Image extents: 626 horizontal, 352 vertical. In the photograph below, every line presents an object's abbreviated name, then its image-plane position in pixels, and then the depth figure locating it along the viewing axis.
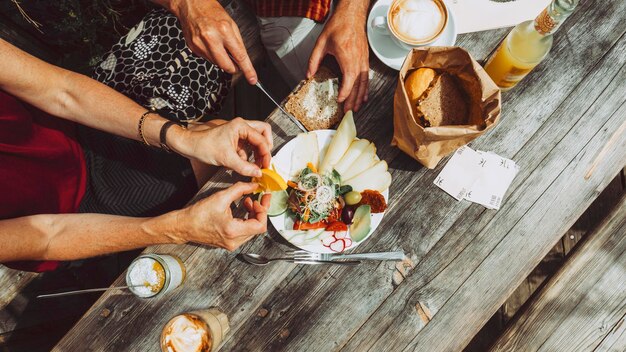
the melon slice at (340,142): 1.32
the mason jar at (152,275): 1.27
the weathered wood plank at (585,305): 1.50
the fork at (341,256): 1.35
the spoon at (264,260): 1.35
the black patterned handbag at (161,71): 1.66
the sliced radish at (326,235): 1.32
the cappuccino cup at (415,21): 1.29
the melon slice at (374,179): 1.32
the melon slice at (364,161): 1.34
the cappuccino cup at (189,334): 1.25
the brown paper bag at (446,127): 1.09
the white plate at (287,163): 1.34
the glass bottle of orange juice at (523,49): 1.10
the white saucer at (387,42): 1.38
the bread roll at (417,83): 1.23
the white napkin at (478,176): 1.38
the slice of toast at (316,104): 1.40
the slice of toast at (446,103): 1.23
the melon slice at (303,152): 1.35
